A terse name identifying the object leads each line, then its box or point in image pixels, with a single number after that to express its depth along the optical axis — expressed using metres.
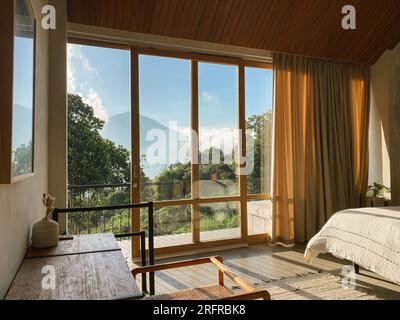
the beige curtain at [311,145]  3.97
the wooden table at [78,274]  1.03
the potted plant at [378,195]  4.27
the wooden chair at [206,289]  1.47
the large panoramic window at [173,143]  3.26
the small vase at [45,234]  1.53
